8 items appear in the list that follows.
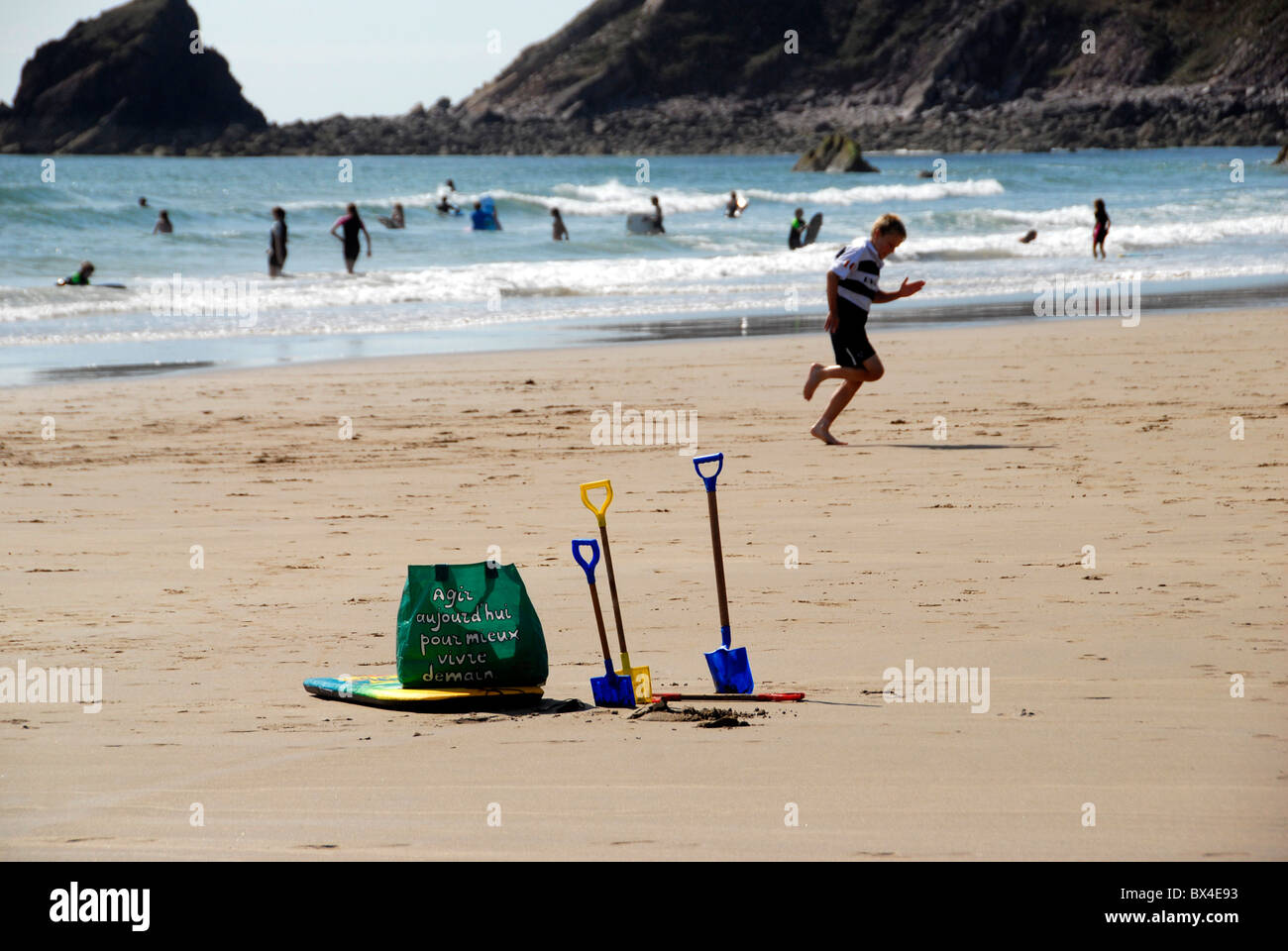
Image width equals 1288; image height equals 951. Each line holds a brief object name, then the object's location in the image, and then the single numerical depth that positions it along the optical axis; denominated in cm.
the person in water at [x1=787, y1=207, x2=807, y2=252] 2948
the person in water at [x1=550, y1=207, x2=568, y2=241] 3238
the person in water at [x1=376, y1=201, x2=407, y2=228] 3384
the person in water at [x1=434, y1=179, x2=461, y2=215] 3916
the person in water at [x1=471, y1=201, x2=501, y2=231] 3556
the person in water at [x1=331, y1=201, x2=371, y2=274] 2372
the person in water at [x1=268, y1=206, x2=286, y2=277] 2392
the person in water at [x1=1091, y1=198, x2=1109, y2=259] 2723
